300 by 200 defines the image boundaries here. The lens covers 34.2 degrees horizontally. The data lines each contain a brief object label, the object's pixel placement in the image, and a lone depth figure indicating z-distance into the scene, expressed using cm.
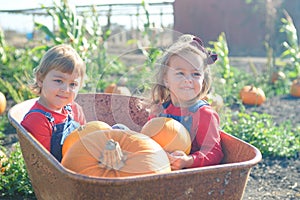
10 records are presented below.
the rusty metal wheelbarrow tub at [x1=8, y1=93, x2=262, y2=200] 181
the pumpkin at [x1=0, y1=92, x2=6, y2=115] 589
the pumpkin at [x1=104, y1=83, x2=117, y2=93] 646
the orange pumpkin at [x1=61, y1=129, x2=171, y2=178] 193
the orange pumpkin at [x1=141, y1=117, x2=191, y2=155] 232
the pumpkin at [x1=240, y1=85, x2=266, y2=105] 703
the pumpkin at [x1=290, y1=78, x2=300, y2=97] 778
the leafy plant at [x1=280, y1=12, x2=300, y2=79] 810
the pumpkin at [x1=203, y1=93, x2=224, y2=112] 364
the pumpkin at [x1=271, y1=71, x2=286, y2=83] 844
